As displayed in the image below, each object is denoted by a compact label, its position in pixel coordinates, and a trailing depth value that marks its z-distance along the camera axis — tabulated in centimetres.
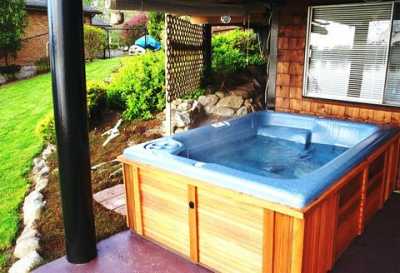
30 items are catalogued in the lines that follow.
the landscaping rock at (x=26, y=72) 1175
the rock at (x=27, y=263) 293
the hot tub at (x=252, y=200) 238
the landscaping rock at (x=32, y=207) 378
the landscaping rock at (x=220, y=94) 645
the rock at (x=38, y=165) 524
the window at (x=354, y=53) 424
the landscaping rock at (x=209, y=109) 634
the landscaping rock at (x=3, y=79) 1109
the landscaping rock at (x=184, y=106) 616
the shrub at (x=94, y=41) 1388
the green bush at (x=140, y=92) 689
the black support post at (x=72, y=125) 271
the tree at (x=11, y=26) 1161
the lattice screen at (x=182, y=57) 596
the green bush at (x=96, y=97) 661
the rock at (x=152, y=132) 614
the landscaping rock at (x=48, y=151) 567
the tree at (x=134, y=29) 1619
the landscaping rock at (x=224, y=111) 619
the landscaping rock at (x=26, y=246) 318
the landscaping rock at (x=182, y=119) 592
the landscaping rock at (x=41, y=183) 453
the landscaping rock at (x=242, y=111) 616
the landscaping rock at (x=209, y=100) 640
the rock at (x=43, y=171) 499
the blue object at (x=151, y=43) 1138
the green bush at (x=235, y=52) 760
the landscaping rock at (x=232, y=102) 625
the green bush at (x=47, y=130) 584
